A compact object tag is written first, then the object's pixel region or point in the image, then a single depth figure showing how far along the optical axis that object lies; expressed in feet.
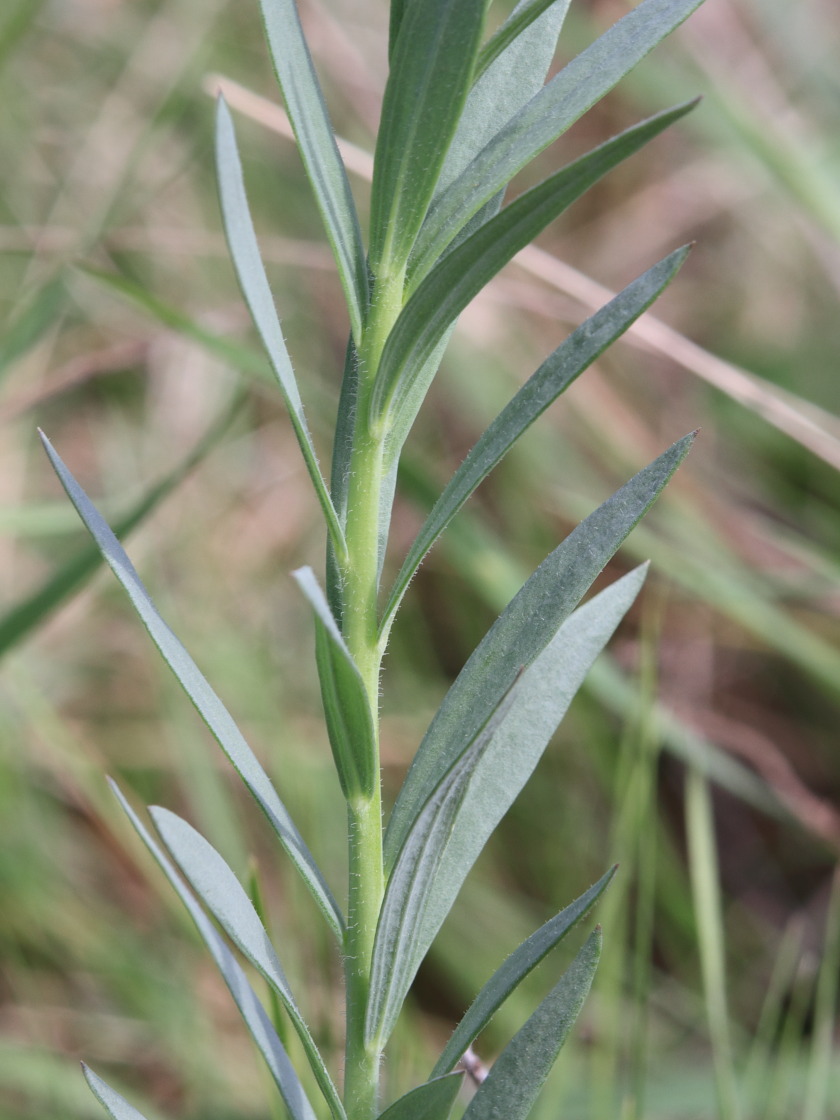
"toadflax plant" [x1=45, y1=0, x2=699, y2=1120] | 0.90
